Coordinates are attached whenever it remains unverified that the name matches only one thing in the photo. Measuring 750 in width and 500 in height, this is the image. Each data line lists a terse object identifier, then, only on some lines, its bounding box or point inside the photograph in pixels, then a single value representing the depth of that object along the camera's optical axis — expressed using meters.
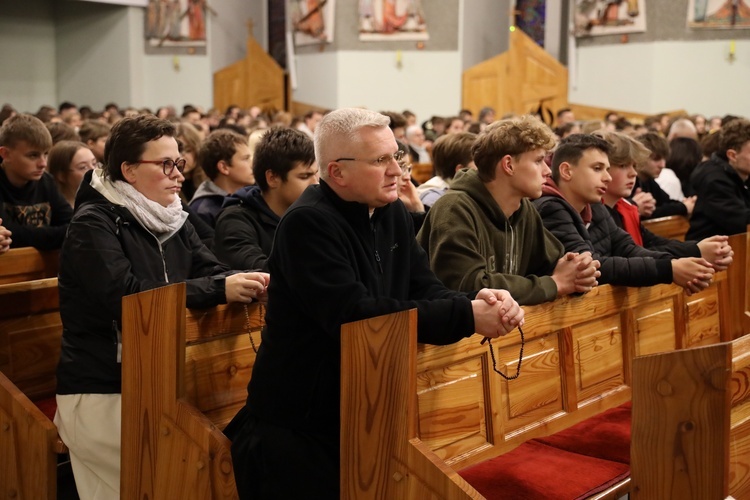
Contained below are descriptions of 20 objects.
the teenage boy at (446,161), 4.78
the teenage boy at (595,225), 3.63
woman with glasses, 2.82
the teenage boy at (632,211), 4.03
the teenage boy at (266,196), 3.73
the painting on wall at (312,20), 17.47
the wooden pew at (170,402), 2.63
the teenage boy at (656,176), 6.46
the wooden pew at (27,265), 4.21
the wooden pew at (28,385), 2.98
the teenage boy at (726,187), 5.67
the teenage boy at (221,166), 4.68
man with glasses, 2.35
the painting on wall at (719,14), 15.07
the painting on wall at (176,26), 18.98
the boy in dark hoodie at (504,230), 3.17
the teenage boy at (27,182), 4.81
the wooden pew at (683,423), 2.05
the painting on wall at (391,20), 17.39
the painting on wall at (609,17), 15.98
